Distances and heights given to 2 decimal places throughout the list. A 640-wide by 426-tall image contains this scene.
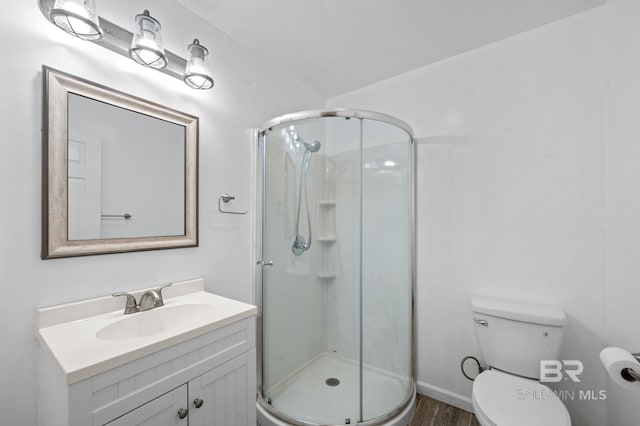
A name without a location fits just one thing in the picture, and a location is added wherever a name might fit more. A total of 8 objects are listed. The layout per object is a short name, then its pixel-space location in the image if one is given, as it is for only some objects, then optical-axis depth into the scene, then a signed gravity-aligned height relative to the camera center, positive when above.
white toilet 1.17 -0.81
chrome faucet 1.20 -0.41
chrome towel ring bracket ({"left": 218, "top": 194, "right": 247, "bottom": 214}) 1.65 +0.08
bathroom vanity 0.79 -0.52
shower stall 1.76 -0.30
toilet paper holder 0.84 -0.51
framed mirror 1.06 +0.19
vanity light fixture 0.99 +0.74
